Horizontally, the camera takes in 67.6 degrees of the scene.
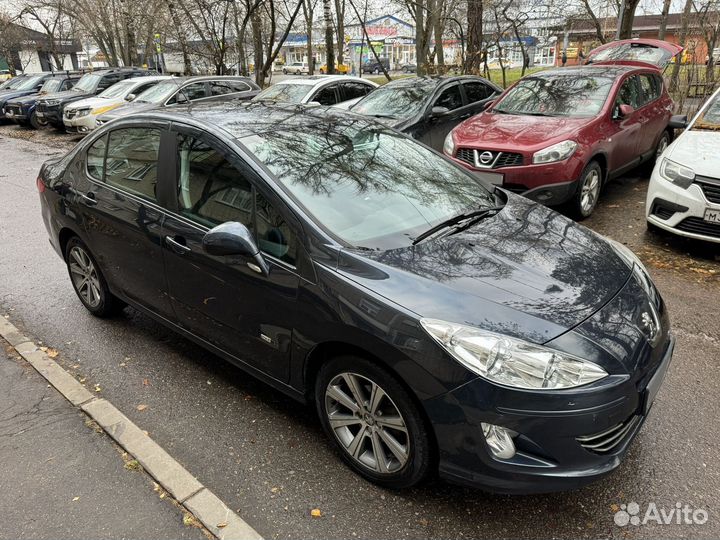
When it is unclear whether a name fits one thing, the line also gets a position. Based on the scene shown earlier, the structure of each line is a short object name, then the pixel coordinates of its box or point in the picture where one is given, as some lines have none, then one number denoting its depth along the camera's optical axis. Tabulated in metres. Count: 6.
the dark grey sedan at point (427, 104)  8.25
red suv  5.84
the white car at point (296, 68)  56.19
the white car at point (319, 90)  10.37
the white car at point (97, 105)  13.45
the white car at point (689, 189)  4.73
